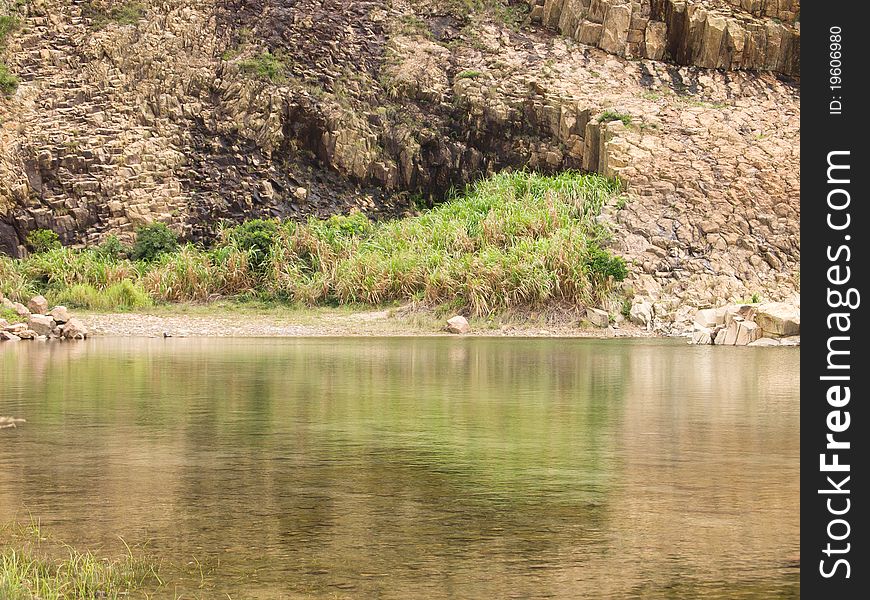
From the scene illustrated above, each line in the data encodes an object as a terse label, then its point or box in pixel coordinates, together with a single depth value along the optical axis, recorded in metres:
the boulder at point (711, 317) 25.53
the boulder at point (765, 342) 23.91
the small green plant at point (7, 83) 40.75
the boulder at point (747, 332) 24.39
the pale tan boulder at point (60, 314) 25.31
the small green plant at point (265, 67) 41.28
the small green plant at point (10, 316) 25.36
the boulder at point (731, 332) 24.52
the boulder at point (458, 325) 27.27
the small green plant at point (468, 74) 42.50
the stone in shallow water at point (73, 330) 24.78
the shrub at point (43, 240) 37.03
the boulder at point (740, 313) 24.98
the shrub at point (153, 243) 35.16
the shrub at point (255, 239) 33.72
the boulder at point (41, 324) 24.86
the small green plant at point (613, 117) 38.84
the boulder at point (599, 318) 28.31
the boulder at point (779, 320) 24.17
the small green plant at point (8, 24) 43.50
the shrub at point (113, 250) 35.34
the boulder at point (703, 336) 24.94
